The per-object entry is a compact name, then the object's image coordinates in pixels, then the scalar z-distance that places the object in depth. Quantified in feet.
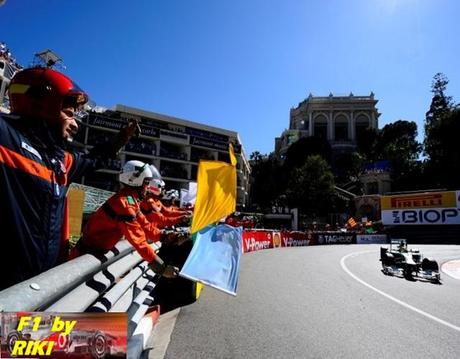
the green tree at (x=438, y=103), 236.86
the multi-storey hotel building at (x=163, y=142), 156.56
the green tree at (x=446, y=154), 168.90
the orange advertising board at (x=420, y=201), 130.82
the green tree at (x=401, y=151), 194.90
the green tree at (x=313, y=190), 183.62
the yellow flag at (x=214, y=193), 15.70
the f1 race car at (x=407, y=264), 37.58
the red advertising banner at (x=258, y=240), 70.48
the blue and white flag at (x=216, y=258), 11.96
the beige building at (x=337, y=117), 299.99
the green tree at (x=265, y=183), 238.27
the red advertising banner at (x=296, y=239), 96.88
